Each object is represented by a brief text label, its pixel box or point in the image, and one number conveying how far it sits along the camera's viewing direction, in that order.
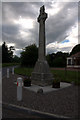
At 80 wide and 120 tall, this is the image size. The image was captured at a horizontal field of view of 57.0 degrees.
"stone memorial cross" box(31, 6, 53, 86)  5.83
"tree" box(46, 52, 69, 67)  31.34
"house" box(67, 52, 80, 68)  24.38
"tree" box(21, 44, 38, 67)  25.67
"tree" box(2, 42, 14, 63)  42.04
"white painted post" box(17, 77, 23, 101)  3.46
